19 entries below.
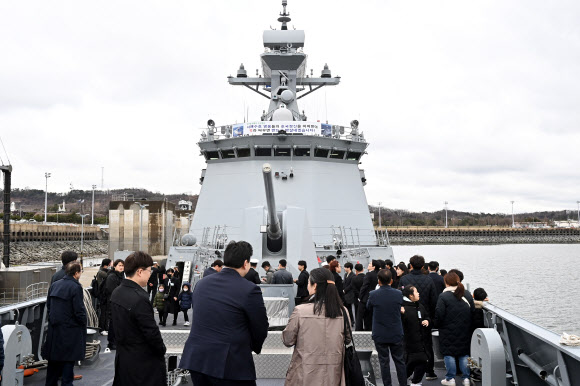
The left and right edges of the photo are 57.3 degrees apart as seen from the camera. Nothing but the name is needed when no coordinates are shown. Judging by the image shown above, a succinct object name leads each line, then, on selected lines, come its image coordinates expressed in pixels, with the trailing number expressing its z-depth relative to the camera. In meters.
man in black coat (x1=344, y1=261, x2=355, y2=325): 8.08
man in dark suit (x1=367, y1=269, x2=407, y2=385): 5.23
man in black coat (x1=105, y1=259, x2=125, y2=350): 7.26
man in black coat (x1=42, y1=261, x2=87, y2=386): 5.08
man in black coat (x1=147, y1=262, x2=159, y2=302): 11.44
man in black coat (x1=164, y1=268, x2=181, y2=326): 10.59
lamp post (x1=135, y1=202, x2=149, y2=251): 36.02
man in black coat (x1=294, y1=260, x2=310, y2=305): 8.44
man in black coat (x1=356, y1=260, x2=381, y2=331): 7.62
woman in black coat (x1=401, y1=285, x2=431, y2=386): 5.68
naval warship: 10.31
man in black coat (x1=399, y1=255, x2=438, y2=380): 6.55
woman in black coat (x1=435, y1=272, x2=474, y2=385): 5.81
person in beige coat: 3.58
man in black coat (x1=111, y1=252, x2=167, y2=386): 3.60
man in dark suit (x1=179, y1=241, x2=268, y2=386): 3.29
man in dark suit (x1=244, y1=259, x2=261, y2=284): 7.70
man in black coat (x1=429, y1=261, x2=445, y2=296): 7.57
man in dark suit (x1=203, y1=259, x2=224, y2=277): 7.84
